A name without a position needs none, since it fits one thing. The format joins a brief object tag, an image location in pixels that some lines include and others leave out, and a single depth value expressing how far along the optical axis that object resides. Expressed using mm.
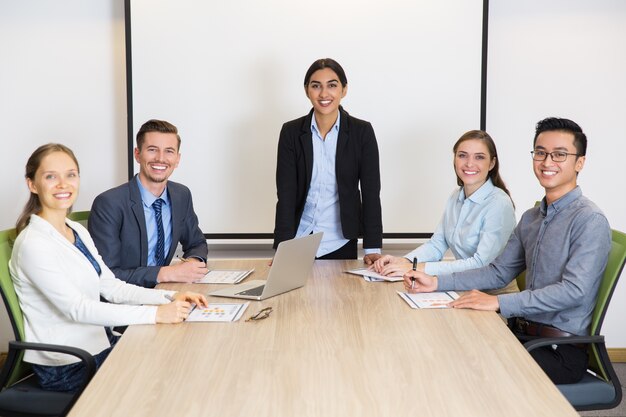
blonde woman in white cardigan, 2115
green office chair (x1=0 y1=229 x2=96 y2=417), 2025
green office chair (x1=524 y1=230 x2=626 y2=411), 2199
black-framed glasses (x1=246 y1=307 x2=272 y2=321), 2117
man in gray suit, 2723
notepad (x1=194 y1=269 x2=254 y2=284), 2678
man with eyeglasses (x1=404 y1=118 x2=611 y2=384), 2242
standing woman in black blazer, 3248
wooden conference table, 1460
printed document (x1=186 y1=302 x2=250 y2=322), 2123
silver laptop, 2289
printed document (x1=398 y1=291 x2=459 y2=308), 2301
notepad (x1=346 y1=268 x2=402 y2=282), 2699
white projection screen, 3855
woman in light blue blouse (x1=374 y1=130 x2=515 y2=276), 2818
